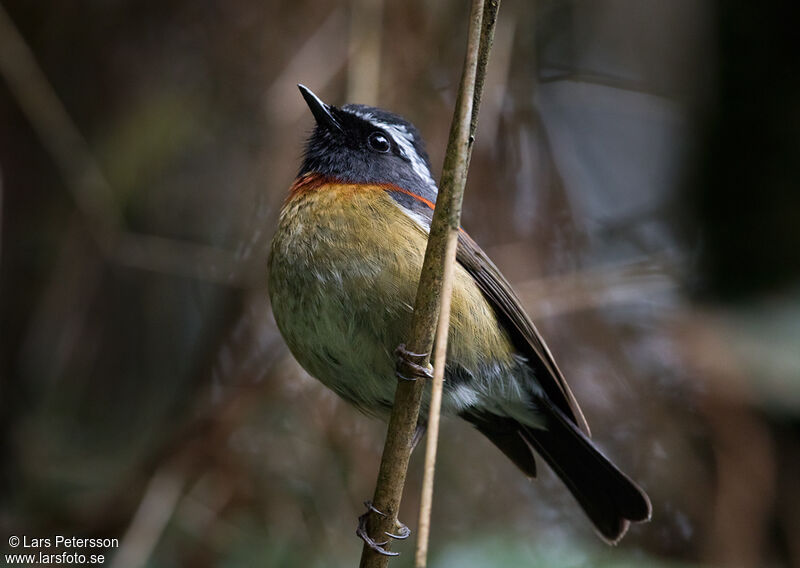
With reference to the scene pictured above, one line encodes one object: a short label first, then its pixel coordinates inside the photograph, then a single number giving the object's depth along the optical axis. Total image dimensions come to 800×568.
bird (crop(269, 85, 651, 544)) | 2.14
